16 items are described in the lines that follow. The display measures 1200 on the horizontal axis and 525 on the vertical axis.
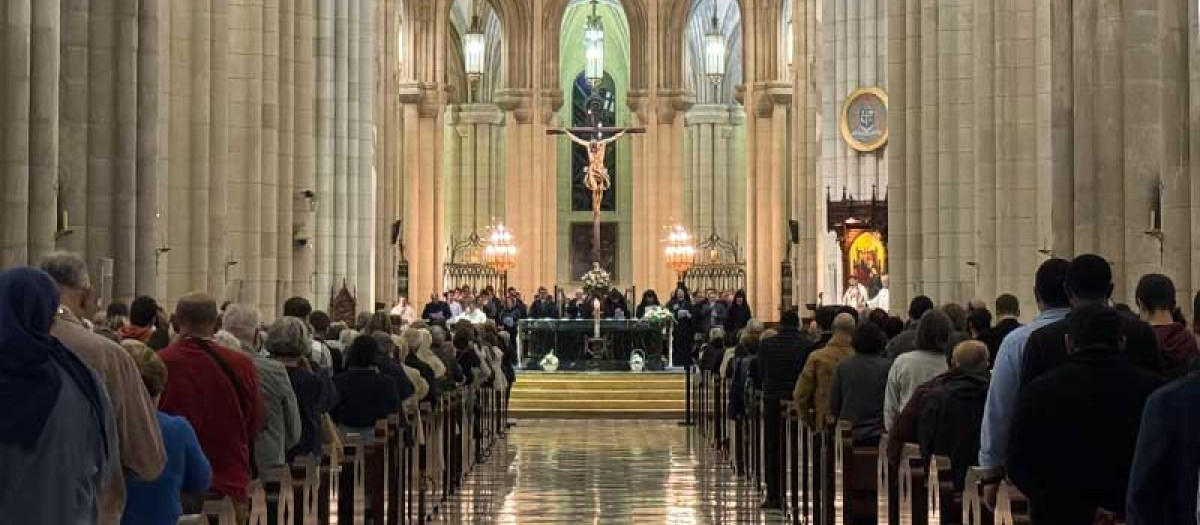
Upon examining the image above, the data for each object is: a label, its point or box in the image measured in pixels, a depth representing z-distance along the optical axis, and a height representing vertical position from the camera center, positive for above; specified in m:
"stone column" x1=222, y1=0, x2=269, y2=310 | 28.22 +1.91
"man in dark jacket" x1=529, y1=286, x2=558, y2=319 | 43.81 -0.37
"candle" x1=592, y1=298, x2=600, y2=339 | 38.19 -0.53
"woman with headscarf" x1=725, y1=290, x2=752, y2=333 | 40.38 -0.48
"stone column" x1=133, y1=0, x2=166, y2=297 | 20.53 +1.48
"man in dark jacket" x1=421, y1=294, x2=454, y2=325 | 39.69 -0.34
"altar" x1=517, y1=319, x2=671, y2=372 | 38.50 -0.94
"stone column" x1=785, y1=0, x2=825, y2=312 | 45.09 +3.33
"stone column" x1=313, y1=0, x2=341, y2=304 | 36.44 +2.71
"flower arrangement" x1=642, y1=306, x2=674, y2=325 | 38.72 -0.49
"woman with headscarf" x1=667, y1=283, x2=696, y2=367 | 39.25 -0.84
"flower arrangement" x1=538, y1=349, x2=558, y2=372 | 36.12 -1.29
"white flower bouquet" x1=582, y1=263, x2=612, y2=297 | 42.81 +0.17
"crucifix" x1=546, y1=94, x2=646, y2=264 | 47.78 +3.94
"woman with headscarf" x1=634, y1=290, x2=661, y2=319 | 42.47 -0.22
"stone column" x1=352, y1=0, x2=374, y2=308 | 38.44 +2.60
